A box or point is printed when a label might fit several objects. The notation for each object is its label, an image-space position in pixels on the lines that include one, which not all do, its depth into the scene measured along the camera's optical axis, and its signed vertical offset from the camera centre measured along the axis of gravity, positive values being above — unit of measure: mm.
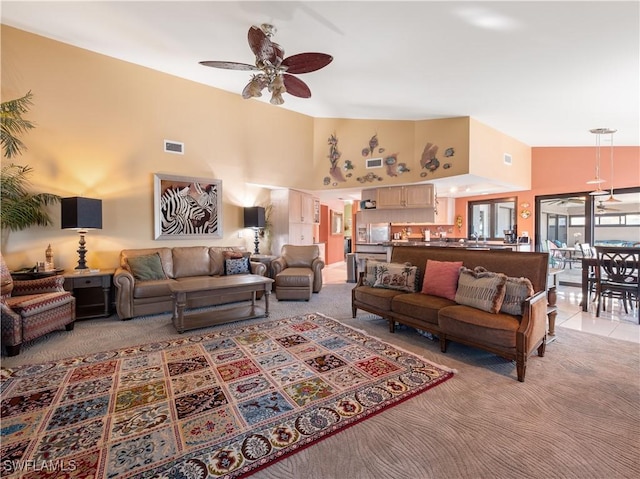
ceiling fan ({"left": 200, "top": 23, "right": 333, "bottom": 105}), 2882 +1786
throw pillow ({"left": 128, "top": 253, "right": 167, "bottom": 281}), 4359 -484
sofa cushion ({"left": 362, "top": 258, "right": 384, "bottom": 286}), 3896 -521
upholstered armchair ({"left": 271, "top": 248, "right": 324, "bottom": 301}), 4988 -667
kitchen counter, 5555 -217
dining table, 4395 -650
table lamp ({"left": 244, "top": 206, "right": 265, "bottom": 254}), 5770 +344
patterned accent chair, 2846 -771
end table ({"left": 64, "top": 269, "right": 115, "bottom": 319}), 3996 -824
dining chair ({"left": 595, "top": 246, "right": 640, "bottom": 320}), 3982 -574
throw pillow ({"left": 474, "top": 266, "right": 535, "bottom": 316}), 2594 -539
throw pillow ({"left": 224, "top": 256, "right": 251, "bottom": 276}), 5051 -540
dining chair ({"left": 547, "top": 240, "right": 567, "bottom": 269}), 6738 -473
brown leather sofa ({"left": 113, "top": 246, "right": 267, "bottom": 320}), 3986 -648
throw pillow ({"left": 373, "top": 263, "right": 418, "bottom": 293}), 3566 -523
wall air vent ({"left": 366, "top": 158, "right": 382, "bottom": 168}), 6477 +1581
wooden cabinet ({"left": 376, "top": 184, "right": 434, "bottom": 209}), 6180 +806
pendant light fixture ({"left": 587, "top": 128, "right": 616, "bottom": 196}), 5587 +1189
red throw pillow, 3197 -500
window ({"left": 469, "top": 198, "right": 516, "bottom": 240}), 7417 +425
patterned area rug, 1591 -1185
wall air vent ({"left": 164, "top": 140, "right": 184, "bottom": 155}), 5177 +1560
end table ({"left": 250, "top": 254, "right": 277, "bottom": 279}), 5697 -497
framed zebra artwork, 5078 +505
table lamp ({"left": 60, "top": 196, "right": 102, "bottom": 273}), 3865 +266
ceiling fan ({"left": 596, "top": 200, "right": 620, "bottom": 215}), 5950 +512
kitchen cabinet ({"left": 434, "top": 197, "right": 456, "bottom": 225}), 8070 +619
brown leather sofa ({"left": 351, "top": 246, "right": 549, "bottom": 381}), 2459 -761
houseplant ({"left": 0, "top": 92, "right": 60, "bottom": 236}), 3645 +629
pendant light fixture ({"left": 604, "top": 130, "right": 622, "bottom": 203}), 5030 +820
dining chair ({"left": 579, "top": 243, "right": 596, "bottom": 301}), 4480 -615
